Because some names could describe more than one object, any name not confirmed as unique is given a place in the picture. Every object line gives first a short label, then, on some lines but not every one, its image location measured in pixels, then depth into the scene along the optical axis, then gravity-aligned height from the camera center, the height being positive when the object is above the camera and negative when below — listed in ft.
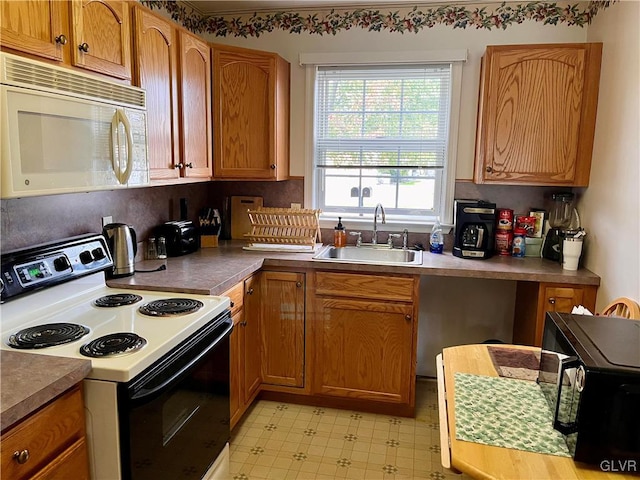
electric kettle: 7.24 -1.09
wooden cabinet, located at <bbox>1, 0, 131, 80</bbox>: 4.75 +1.61
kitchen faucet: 10.13 -0.83
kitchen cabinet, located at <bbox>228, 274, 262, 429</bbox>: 7.95 -2.97
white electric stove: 4.53 -1.77
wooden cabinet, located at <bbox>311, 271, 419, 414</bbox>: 8.73 -2.88
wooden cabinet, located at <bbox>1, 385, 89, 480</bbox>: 3.63 -2.21
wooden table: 3.31 -1.99
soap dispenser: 10.27 -1.15
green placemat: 3.67 -1.94
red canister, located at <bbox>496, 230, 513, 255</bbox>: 9.64 -1.12
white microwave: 4.41 +0.48
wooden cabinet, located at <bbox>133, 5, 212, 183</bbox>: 7.07 +1.39
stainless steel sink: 10.00 -1.52
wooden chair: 5.98 -1.59
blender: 9.15 -0.73
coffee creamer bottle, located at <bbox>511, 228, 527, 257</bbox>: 9.52 -1.14
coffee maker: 9.23 -0.85
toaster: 8.94 -1.09
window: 10.09 +0.92
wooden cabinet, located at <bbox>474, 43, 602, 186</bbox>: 8.59 +1.37
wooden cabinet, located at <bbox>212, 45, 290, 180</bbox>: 9.42 +1.35
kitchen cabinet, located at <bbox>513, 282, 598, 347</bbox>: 8.16 -1.95
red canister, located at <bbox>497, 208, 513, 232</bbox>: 9.59 -0.69
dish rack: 9.87 -0.95
